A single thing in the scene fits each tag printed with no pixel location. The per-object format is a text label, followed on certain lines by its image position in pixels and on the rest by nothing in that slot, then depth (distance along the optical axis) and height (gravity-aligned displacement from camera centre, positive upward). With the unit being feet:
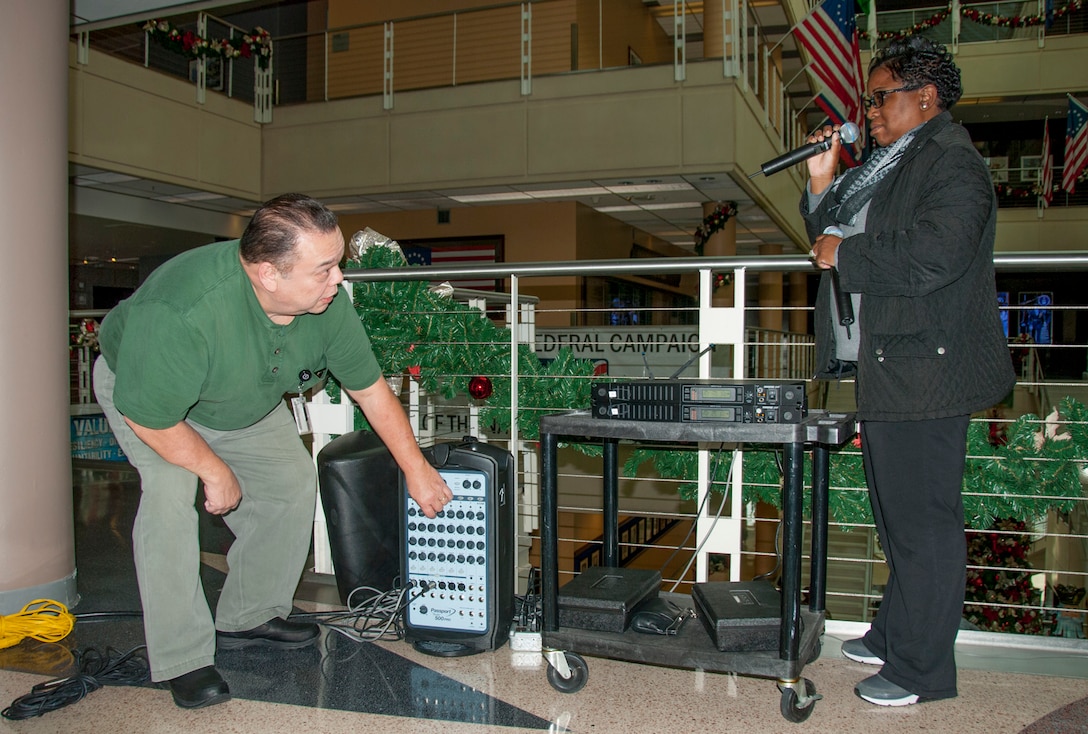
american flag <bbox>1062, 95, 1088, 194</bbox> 39.65 +10.53
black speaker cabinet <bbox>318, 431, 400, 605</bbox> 7.99 -1.51
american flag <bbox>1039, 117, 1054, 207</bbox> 46.70 +10.67
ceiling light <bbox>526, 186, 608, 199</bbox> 32.68 +6.66
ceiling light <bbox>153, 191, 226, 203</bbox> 32.76 +6.43
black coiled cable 6.17 -2.61
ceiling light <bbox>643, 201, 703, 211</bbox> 35.91 +6.69
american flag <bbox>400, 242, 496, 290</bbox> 37.42 +4.72
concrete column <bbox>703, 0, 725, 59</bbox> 28.66 +11.59
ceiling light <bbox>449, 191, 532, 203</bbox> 34.01 +6.72
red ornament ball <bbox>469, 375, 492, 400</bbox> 9.90 -0.37
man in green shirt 5.90 -0.36
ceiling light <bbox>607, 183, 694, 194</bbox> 31.58 +6.59
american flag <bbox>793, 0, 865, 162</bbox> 24.73 +9.37
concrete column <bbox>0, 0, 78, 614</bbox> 8.32 +0.42
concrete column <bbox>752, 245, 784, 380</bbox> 47.01 +3.72
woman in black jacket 5.65 +0.18
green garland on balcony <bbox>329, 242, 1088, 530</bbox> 7.80 -0.63
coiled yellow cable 7.66 -2.56
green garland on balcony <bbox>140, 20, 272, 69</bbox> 27.81 +11.28
